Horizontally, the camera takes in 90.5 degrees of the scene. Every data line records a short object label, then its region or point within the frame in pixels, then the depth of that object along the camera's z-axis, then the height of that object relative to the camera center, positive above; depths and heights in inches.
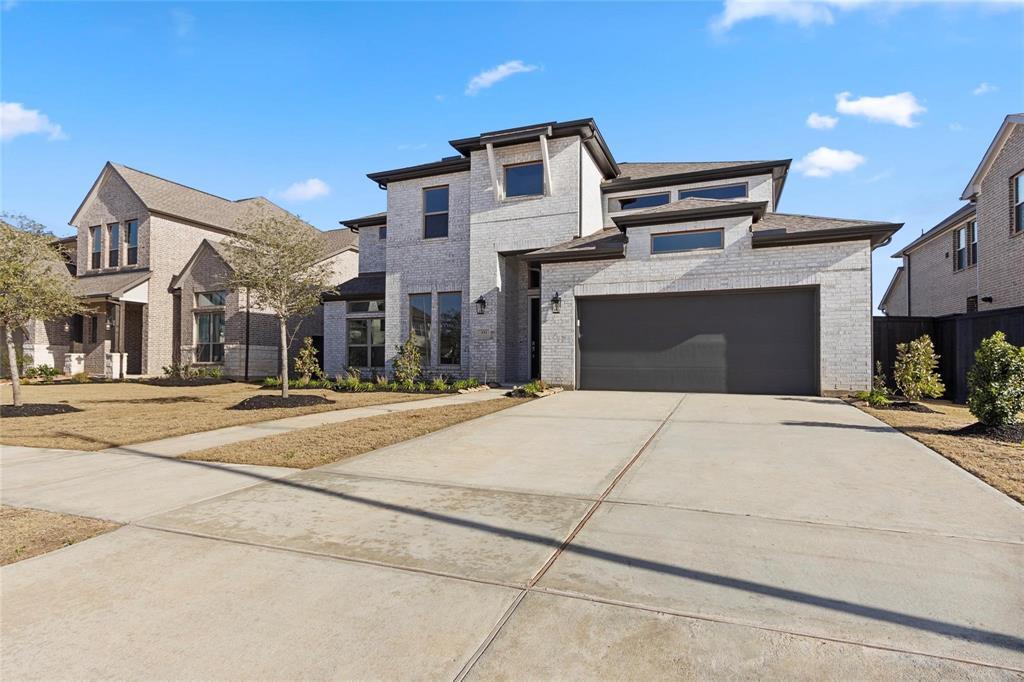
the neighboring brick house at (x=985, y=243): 570.6 +136.2
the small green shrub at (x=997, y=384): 264.8 -21.2
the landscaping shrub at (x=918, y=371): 415.2 -23.0
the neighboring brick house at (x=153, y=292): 845.8 +95.0
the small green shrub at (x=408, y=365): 611.2 -24.0
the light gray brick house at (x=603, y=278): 487.8 +74.6
